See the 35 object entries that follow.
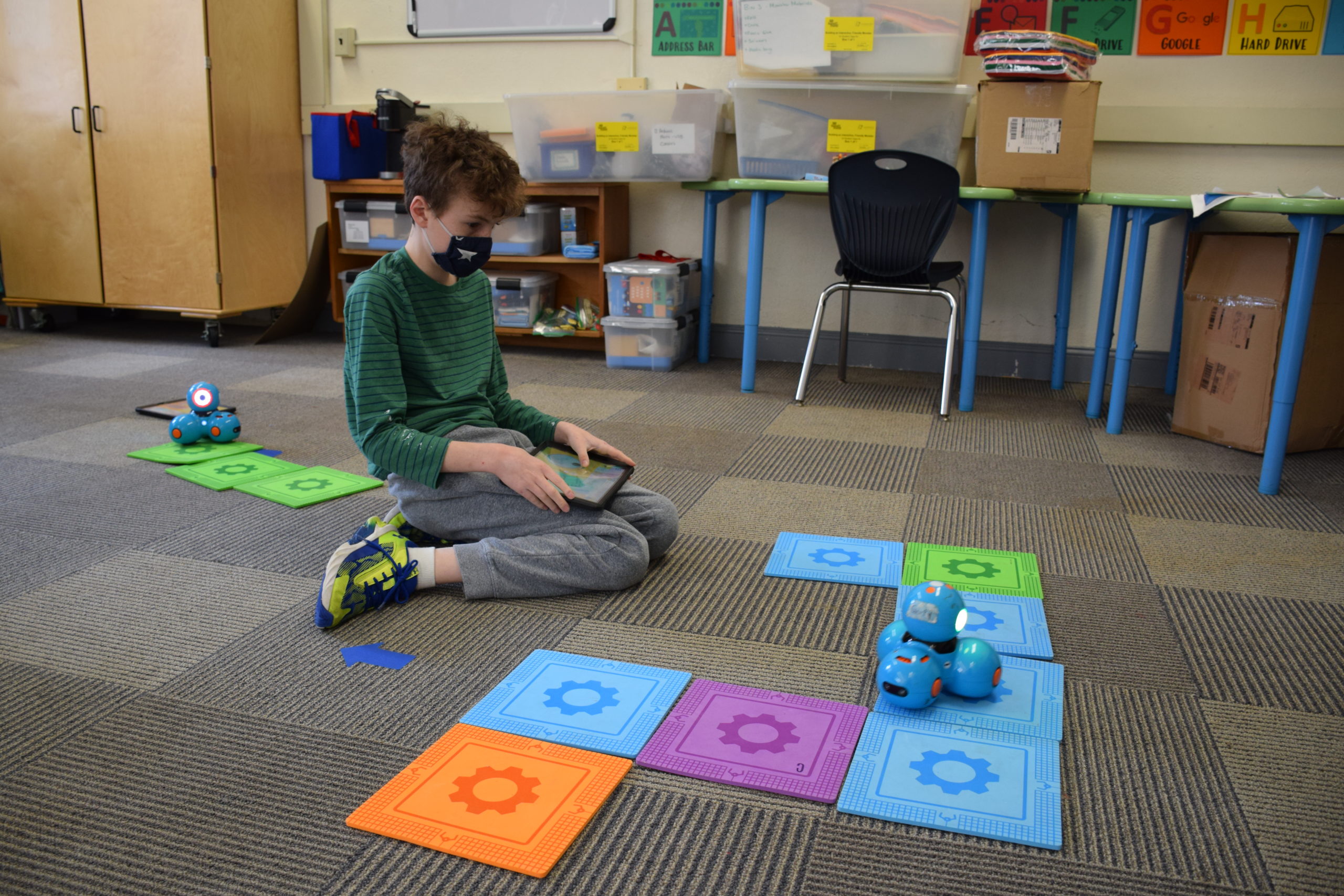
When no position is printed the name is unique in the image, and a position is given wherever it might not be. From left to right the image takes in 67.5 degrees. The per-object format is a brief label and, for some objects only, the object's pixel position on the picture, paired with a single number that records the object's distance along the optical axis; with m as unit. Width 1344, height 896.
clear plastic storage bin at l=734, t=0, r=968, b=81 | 3.07
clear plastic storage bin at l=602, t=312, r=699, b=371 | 3.49
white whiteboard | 3.69
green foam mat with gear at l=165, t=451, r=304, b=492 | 2.13
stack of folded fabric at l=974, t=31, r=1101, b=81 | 2.73
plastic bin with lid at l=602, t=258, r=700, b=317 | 3.43
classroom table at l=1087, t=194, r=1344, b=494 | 2.19
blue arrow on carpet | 1.34
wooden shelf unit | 3.63
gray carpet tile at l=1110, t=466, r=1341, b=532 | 2.05
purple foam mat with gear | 1.10
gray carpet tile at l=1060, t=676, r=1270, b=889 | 0.98
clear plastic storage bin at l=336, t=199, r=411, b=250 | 3.81
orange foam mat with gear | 0.97
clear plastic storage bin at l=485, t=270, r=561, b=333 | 3.65
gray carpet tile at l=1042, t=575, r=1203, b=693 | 1.36
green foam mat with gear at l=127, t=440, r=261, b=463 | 2.28
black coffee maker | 3.72
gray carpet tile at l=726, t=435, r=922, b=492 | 2.27
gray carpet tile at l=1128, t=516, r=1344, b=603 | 1.69
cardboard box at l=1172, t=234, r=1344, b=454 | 2.42
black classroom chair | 2.80
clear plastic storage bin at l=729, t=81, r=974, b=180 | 3.17
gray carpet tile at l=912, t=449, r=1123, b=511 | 2.16
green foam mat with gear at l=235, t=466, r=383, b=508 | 2.03
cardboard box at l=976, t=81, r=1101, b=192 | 2.77
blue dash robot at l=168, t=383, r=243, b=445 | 2.37
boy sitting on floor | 1.49
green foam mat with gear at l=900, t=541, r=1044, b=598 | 1.65
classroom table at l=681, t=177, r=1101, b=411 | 2.89
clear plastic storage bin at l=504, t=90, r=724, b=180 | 3.38
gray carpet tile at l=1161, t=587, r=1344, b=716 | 1.32
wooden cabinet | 3.62
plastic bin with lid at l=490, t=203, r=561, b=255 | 3.64
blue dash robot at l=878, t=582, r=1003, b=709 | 1.21
